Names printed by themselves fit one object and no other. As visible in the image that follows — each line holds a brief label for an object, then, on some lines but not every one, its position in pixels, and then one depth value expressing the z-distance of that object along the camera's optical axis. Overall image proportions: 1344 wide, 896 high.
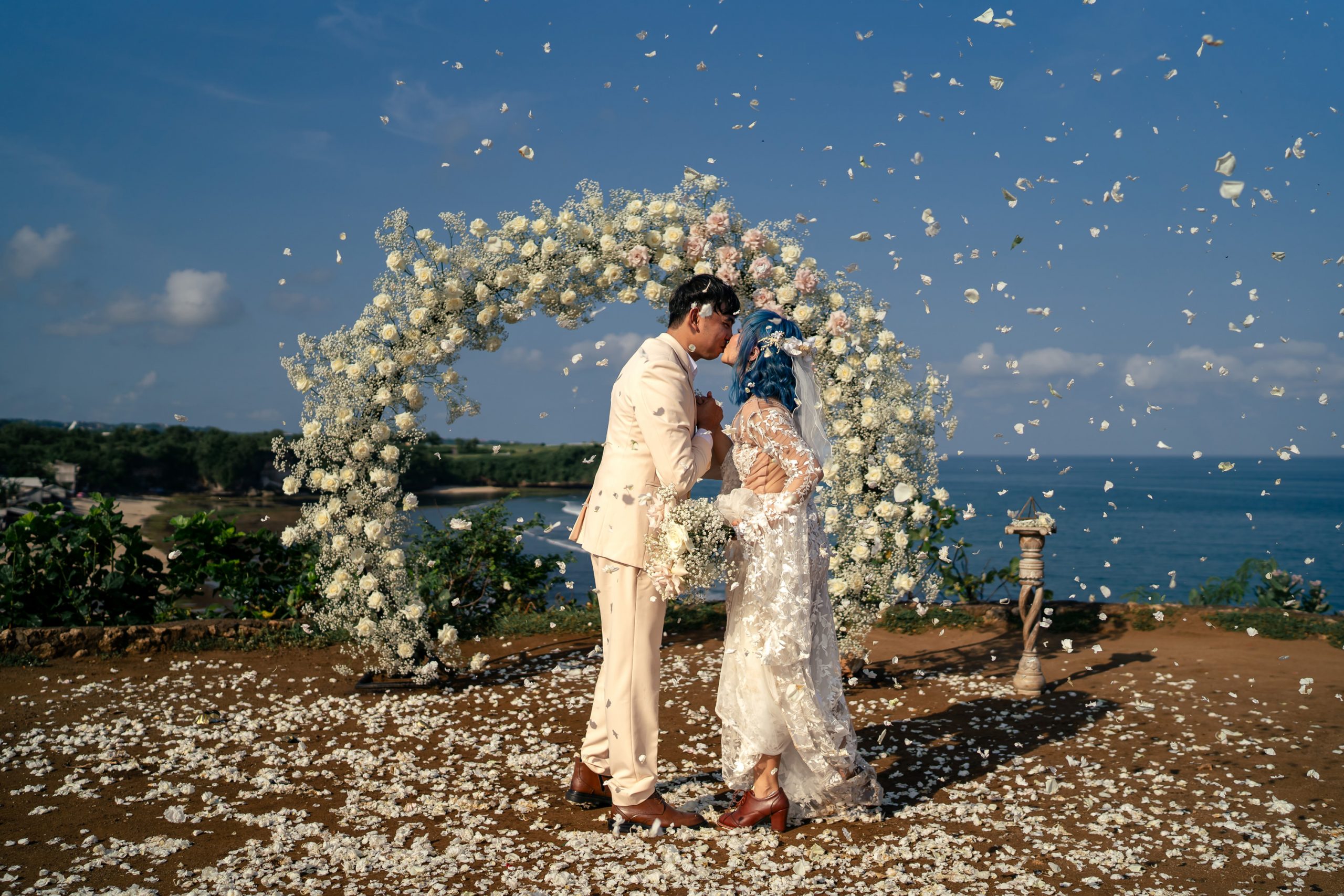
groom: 3.75
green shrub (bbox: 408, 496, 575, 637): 7.93
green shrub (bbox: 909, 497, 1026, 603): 8.37
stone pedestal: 6.34
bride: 3.90
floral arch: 6.02
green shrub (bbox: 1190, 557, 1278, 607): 9.26
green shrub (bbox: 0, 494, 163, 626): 7.13
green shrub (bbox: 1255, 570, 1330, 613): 8.60
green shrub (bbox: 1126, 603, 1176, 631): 7.96
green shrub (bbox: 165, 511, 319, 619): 7.90
